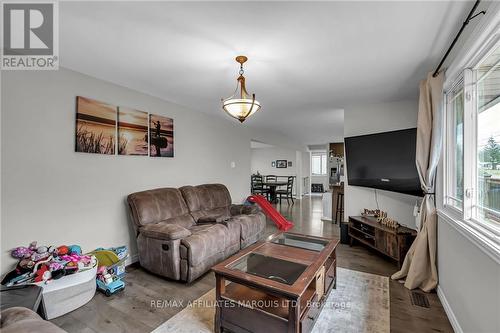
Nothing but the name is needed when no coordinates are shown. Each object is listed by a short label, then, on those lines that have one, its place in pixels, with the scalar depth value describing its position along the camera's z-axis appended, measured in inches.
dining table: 322.4
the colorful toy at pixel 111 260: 102.2
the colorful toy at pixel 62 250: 90.1
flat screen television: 118.2
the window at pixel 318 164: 492.2
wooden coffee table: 61.4
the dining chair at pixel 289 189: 327.3
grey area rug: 73.5
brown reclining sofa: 102.6
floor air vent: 87.1
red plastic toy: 196.5
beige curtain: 92.8
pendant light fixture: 88.6
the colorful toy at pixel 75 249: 94.1
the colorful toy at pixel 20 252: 82.3
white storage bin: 77.1
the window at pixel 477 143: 60.5
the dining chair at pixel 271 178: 385.6
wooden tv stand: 115.0
